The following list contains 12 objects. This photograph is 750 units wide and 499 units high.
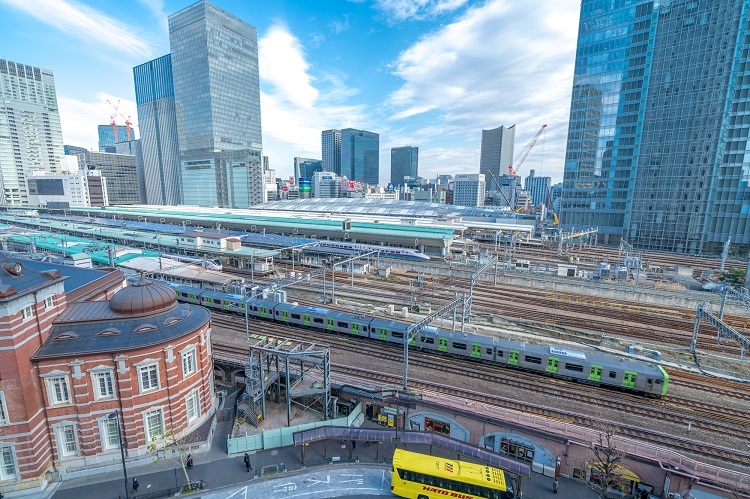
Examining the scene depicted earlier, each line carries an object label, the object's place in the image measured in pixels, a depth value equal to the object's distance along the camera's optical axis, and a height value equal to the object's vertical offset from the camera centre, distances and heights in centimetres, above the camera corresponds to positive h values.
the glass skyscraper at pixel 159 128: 17312 +3411
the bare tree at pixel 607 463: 1886 -1613
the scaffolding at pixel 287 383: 2592 -1632
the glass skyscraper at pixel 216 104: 14488 +4107
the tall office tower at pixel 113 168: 18625 +1384
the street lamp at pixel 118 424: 2055 -1536
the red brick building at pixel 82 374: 2006 -1190
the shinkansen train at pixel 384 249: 7683 -1327
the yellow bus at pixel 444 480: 1900 -1670
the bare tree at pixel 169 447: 2355 -1817
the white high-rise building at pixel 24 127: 15988 +3260
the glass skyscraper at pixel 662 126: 8050 +1901
